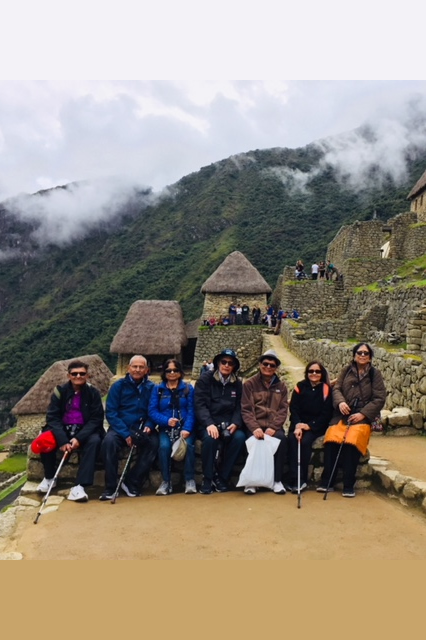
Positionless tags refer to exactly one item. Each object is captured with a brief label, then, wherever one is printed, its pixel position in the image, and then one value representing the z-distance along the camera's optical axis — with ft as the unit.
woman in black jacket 14.42
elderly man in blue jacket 13.79
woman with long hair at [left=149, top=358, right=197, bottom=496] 13.96
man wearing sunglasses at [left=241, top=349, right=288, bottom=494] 13.79
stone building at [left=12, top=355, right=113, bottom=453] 60.59
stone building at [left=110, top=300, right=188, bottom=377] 59.72
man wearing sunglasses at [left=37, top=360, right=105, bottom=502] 13.70
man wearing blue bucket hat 13.91
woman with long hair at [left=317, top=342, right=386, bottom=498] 13.37
